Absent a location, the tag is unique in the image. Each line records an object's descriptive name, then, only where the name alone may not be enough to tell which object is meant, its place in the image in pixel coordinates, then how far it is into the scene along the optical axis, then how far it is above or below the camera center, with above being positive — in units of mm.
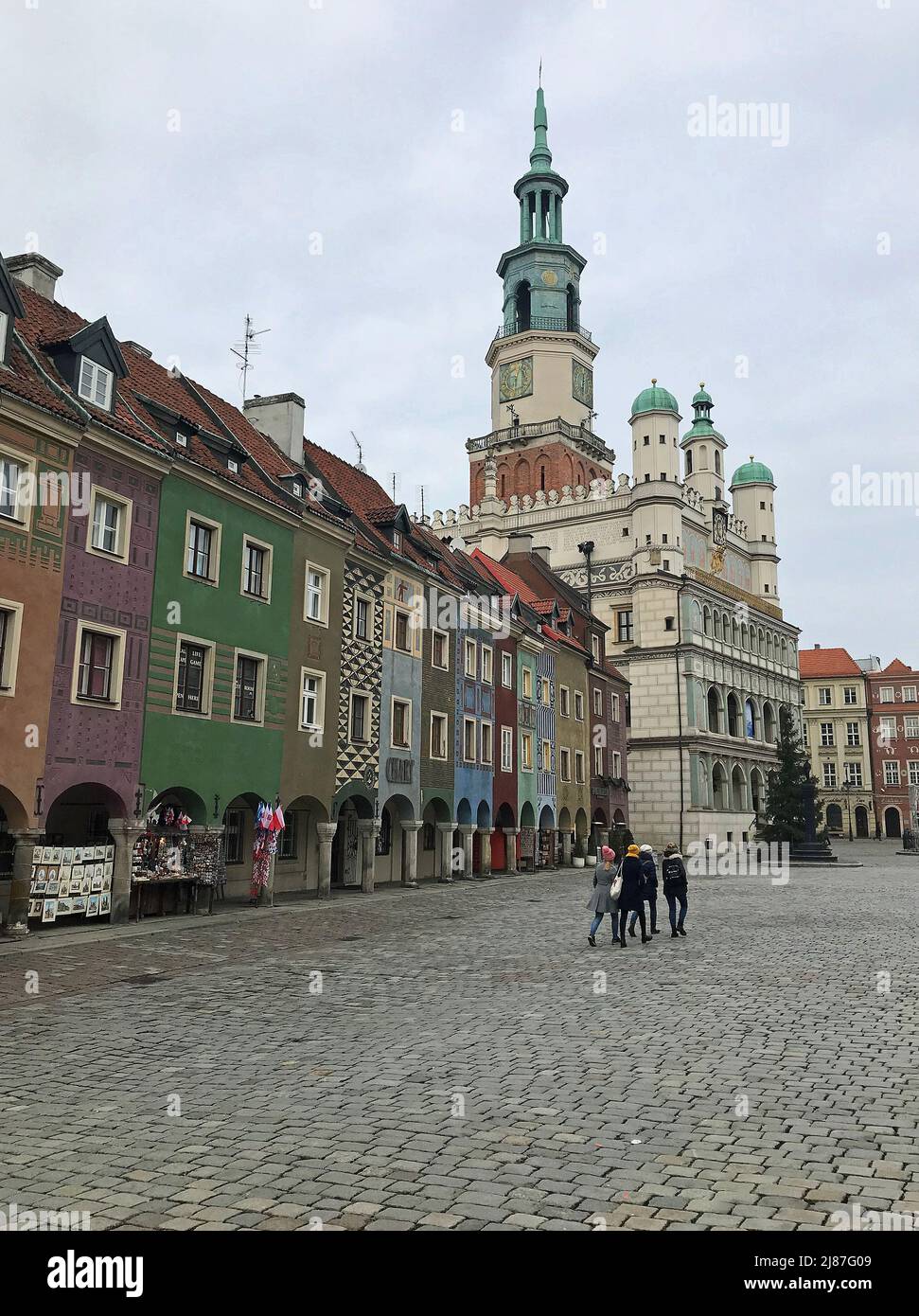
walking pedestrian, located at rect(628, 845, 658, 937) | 18672 -667
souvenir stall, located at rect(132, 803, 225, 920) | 21844 -683
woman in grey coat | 17719 -959
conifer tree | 56750 +2143
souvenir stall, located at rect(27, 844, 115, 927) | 19172 -1010
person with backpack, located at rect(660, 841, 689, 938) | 19203 -870
